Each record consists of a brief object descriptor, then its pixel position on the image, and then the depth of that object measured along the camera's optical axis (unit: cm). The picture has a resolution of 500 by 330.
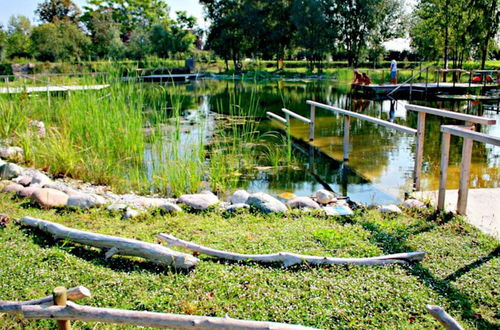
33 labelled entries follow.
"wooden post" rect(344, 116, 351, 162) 740
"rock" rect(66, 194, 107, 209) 428
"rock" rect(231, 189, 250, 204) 471
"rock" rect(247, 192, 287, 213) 429
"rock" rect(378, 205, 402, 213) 419
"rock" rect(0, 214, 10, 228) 363
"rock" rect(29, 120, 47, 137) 705
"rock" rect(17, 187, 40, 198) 454
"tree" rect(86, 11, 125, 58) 3449
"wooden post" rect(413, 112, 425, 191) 494
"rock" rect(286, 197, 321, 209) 455
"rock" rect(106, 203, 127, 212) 427
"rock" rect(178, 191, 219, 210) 439
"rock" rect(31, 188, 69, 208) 430
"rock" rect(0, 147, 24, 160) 630
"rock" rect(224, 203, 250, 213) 432
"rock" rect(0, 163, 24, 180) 526
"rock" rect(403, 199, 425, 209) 426
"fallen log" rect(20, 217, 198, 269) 299
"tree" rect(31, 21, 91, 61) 2779
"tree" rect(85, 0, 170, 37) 4844
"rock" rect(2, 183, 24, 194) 462
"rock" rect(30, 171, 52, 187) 498
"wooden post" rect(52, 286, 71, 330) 199
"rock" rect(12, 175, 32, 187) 503
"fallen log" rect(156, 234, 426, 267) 302
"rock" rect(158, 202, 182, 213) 426
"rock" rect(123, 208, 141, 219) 412
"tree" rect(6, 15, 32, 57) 3150
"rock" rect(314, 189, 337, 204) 488
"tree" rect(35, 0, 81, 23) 4997
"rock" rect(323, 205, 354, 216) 416
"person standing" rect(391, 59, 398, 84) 1929
